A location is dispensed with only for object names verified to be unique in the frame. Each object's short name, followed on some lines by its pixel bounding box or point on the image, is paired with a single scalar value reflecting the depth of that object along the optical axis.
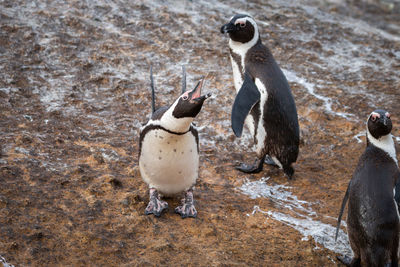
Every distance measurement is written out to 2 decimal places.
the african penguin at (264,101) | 8.79
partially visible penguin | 6.29
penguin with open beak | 6.39
